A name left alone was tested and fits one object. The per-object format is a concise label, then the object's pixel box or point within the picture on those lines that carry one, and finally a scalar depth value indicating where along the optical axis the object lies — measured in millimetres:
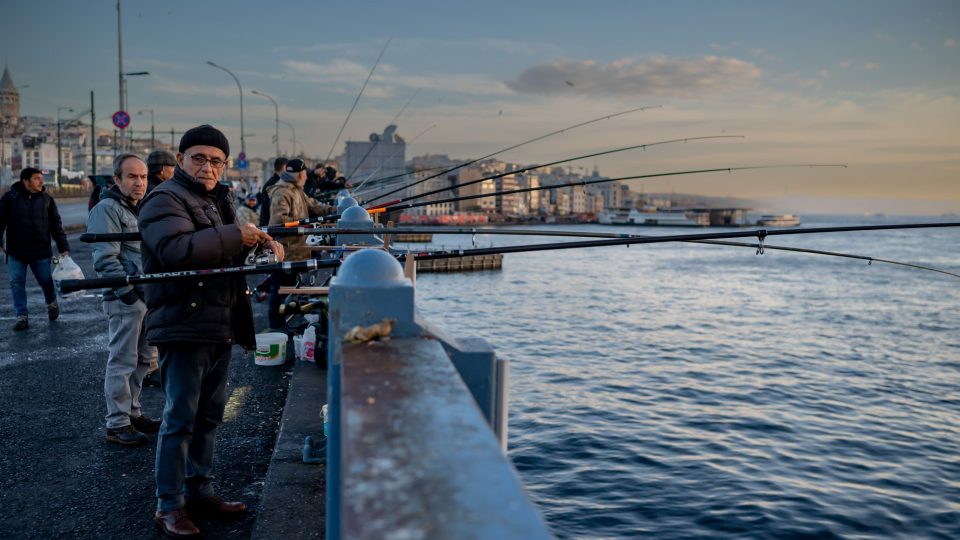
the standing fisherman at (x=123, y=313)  4715
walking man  8578
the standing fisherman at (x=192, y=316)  3240
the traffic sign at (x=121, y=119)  23312
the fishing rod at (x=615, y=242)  4176
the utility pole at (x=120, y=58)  26000
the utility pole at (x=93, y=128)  38544
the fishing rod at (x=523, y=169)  7045
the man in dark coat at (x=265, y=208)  8583
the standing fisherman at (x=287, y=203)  7734
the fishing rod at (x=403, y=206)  6708
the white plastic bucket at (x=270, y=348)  6625
